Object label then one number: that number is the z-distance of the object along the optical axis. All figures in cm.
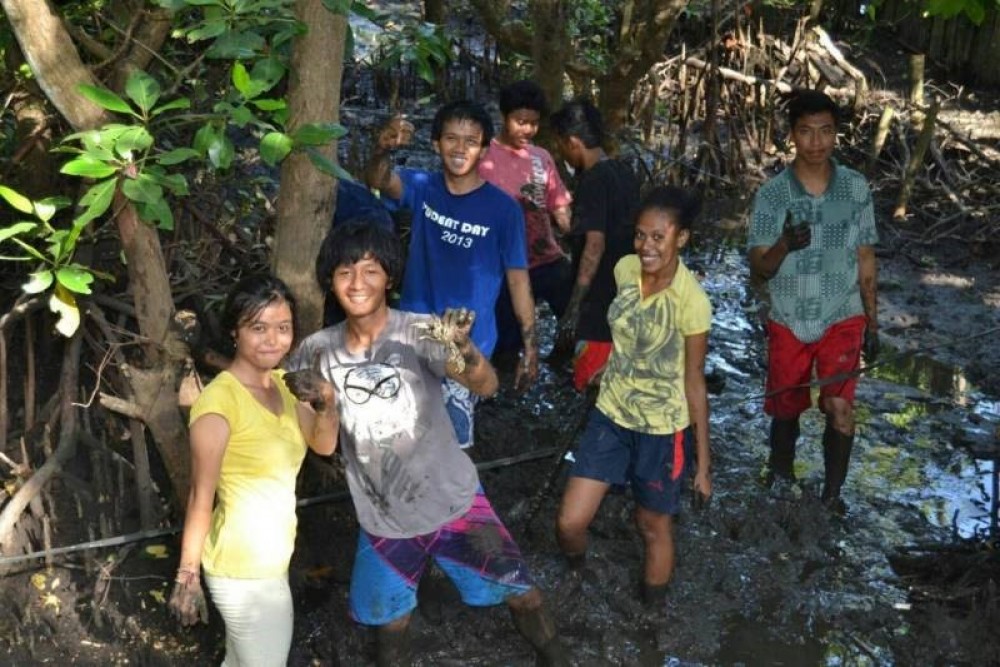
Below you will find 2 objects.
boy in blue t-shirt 420
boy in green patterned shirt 472
